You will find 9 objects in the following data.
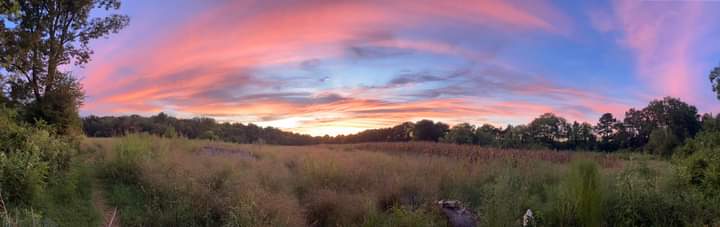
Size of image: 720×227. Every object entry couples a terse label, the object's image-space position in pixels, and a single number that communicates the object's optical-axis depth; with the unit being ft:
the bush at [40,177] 22.39
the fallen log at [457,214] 23.66
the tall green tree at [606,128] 127.75
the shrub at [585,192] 19.20
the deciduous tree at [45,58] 42.01
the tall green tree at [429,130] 148.56
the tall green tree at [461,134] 119.03
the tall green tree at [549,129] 123.61
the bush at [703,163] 24.50
